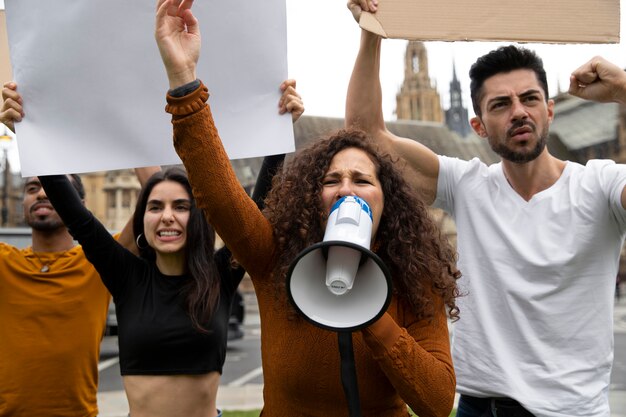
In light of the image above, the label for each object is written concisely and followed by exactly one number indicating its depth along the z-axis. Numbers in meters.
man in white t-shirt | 2.20
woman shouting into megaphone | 1.64
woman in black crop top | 2.59
